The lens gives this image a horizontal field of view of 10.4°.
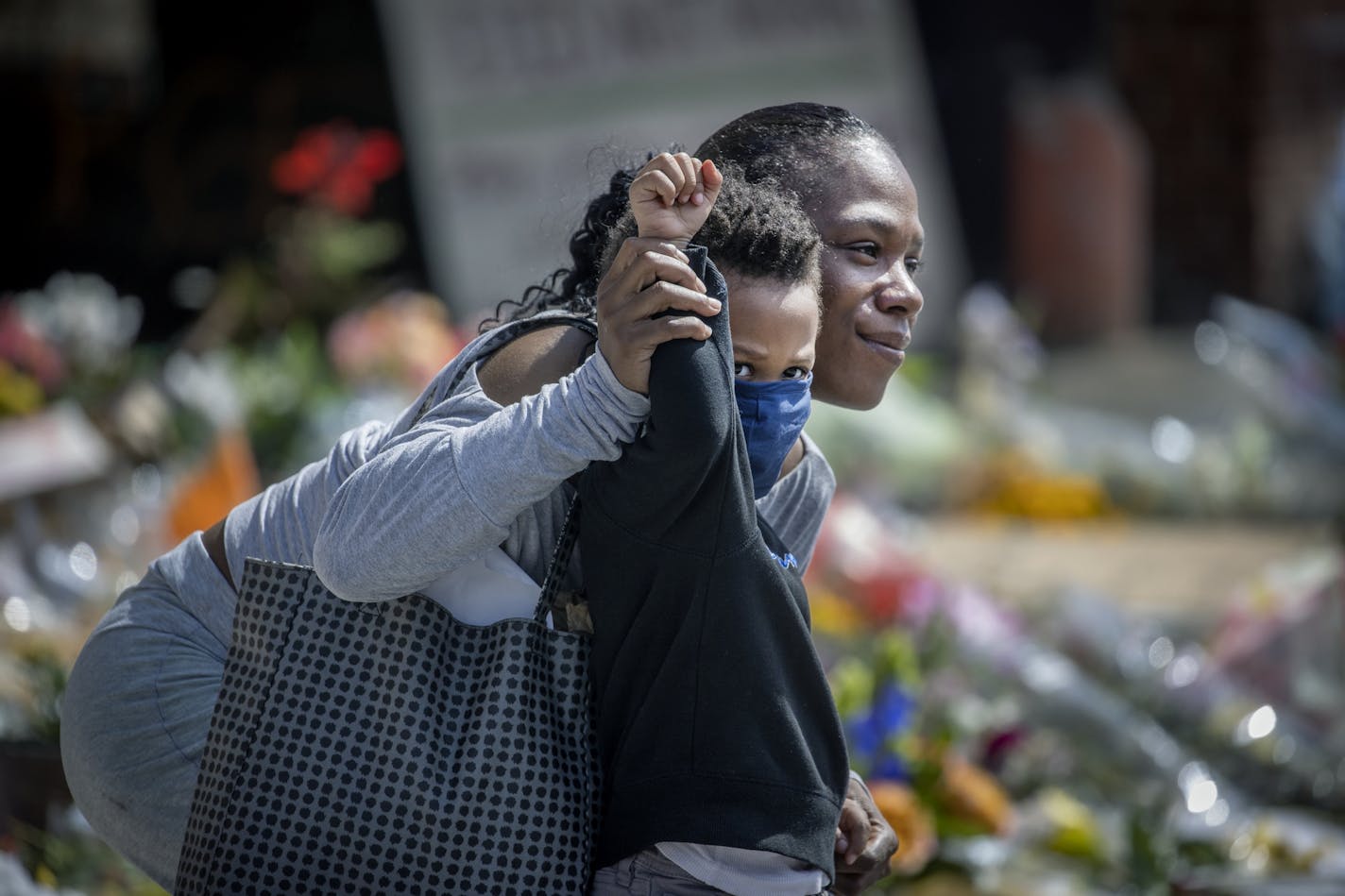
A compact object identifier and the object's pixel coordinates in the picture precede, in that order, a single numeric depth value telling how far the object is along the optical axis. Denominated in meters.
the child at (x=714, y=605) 5.01
